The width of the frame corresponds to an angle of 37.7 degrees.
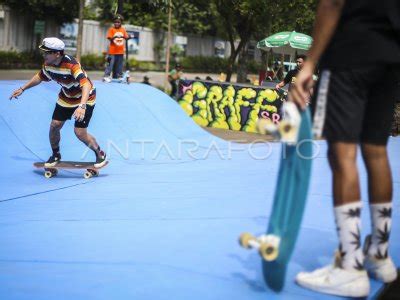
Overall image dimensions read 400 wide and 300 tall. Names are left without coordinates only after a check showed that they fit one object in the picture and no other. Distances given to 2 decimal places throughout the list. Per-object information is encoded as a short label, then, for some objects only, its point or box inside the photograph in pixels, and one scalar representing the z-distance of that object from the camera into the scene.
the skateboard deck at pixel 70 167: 7.47
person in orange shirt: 14.53
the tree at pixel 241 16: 22.17
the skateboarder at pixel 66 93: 6.99
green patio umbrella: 21.58
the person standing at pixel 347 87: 2.76
